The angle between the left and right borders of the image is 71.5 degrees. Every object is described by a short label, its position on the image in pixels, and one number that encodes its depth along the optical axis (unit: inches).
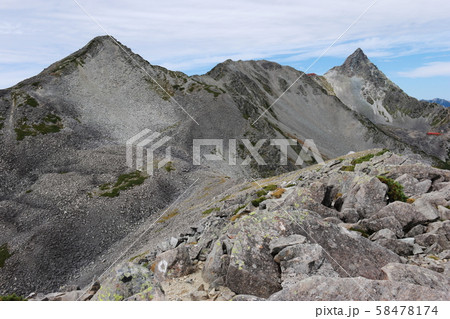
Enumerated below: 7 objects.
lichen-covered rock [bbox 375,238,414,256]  592.7
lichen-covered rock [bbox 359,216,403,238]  669.5
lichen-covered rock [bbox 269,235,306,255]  508.1
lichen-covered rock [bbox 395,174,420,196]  904.9
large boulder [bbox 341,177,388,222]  800.3
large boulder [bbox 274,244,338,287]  469.7
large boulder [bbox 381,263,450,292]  434.0
